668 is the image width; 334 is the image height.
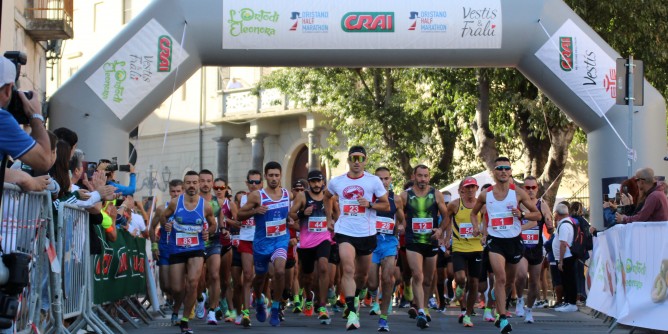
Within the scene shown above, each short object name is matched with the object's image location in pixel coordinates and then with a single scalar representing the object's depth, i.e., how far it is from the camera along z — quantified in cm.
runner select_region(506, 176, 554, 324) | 1470
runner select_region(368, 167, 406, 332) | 1327
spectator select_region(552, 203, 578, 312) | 1758
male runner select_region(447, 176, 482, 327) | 1490
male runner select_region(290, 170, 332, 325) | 1447
